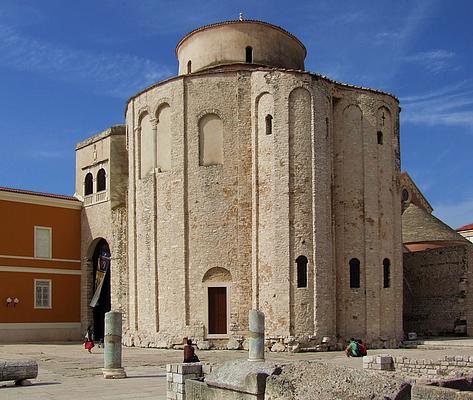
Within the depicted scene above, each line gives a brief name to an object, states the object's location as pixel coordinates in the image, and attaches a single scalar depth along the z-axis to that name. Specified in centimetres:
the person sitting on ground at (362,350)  2242
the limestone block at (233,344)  2573
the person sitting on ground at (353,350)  2227
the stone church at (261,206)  2561
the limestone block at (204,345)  2587
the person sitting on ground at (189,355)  1652
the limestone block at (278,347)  2508
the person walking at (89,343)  2519
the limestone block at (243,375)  814
